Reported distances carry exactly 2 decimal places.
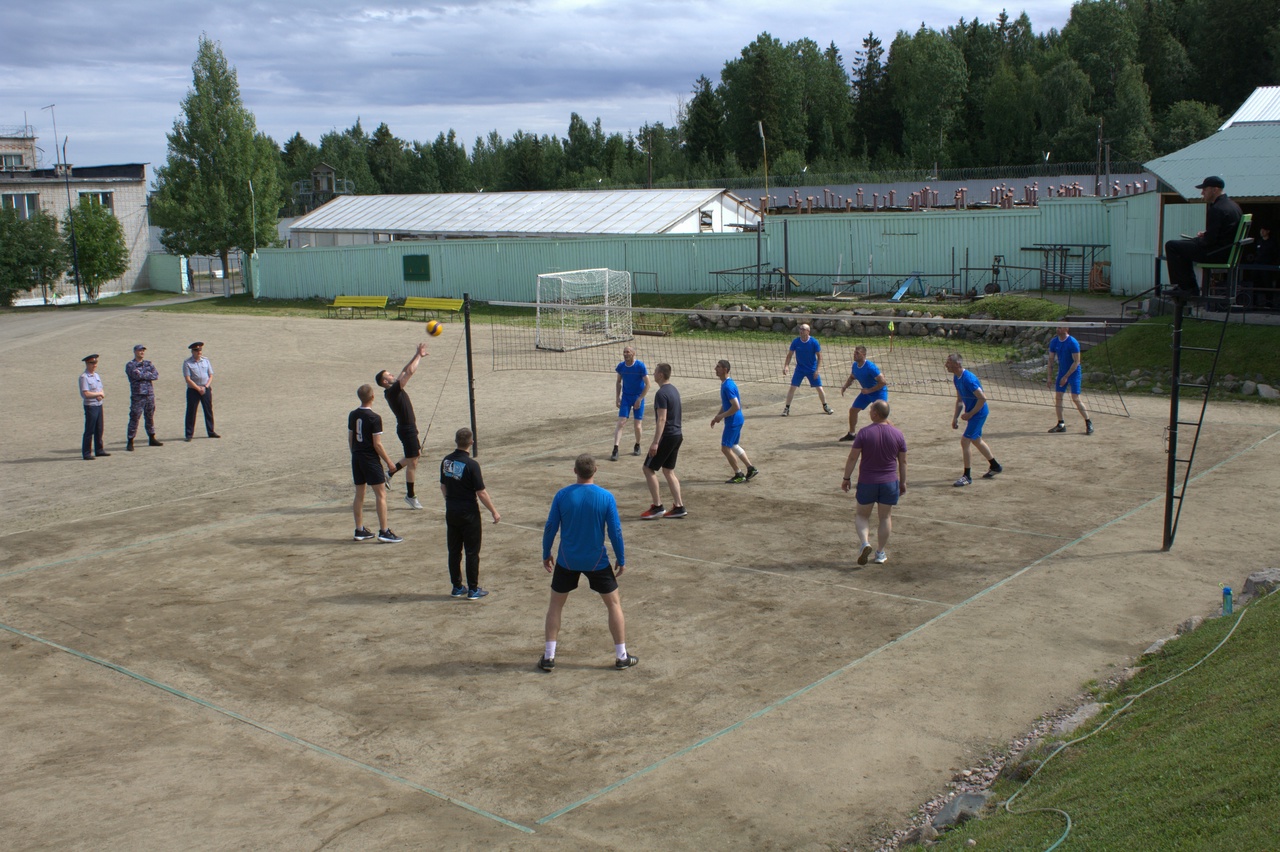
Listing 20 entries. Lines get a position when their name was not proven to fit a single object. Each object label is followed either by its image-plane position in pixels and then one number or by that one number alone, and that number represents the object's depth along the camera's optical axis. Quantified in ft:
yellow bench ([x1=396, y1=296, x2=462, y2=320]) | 137.28
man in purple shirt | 36.50
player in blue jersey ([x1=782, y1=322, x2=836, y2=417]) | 63.66
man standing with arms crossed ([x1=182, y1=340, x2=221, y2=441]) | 63.77
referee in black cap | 31.58
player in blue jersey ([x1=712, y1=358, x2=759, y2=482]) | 47.20
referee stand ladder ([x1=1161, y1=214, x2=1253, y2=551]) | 34.99
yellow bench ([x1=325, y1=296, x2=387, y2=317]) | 144.56
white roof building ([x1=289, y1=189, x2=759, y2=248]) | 154.51
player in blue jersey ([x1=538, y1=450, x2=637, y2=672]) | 28.19
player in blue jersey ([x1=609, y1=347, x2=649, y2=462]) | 53.57
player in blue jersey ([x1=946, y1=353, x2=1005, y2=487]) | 47.14
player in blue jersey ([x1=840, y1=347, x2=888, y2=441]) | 54.34
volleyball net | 77.10
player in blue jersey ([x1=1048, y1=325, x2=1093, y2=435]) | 56.24
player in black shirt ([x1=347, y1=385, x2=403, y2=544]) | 40.40
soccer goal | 107.24
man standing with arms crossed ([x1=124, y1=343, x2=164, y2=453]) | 62.44
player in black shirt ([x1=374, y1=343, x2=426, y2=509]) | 45.80
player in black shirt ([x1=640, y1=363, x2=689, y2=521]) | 43.52
